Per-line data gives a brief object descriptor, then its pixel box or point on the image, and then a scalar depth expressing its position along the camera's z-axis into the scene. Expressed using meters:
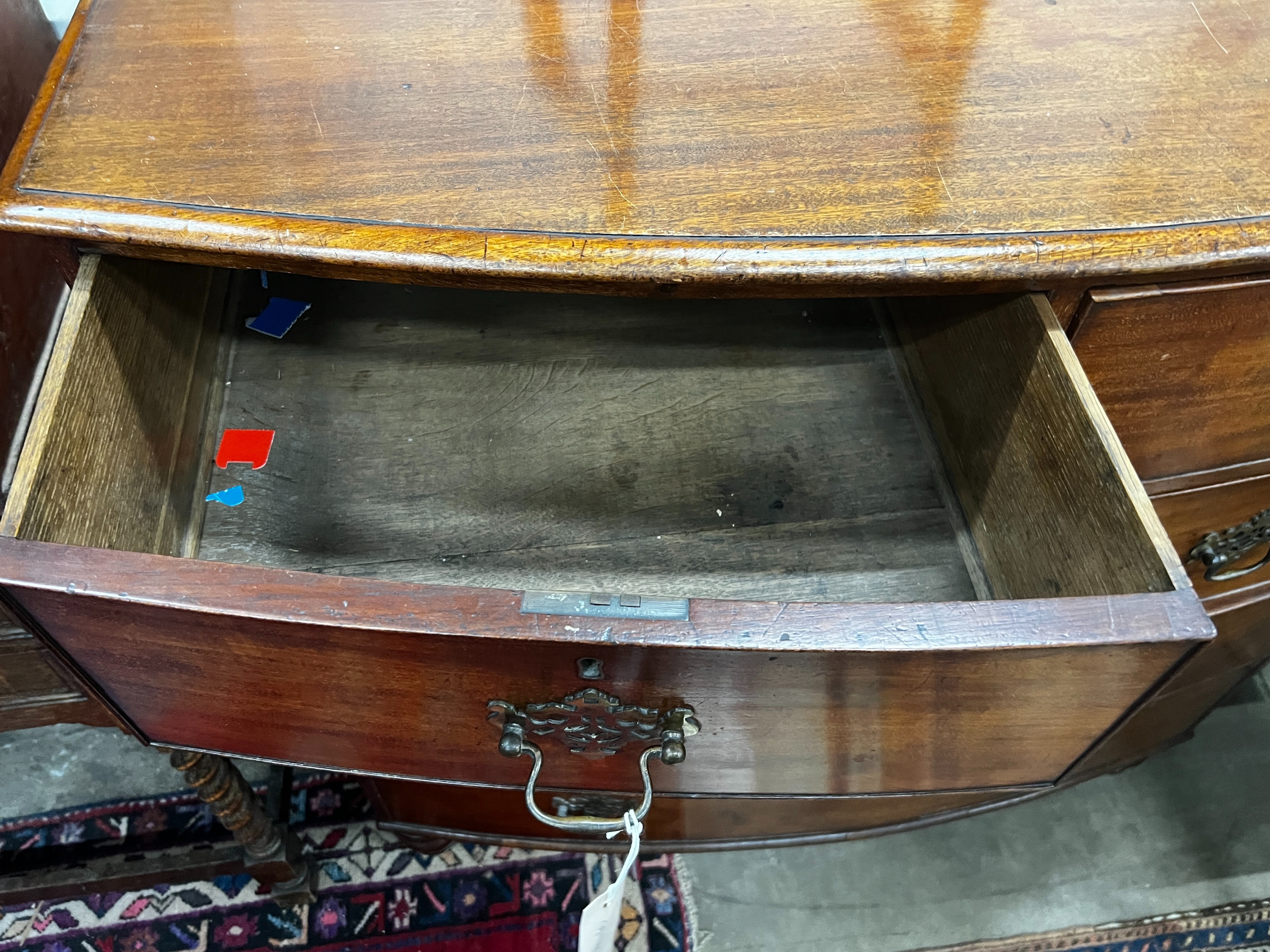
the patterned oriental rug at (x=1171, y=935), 0.94
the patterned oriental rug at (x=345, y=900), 0.93
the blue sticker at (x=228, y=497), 0.67
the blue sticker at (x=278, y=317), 0.78
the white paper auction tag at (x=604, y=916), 0.50
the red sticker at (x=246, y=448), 0.70
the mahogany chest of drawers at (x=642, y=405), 0.43
